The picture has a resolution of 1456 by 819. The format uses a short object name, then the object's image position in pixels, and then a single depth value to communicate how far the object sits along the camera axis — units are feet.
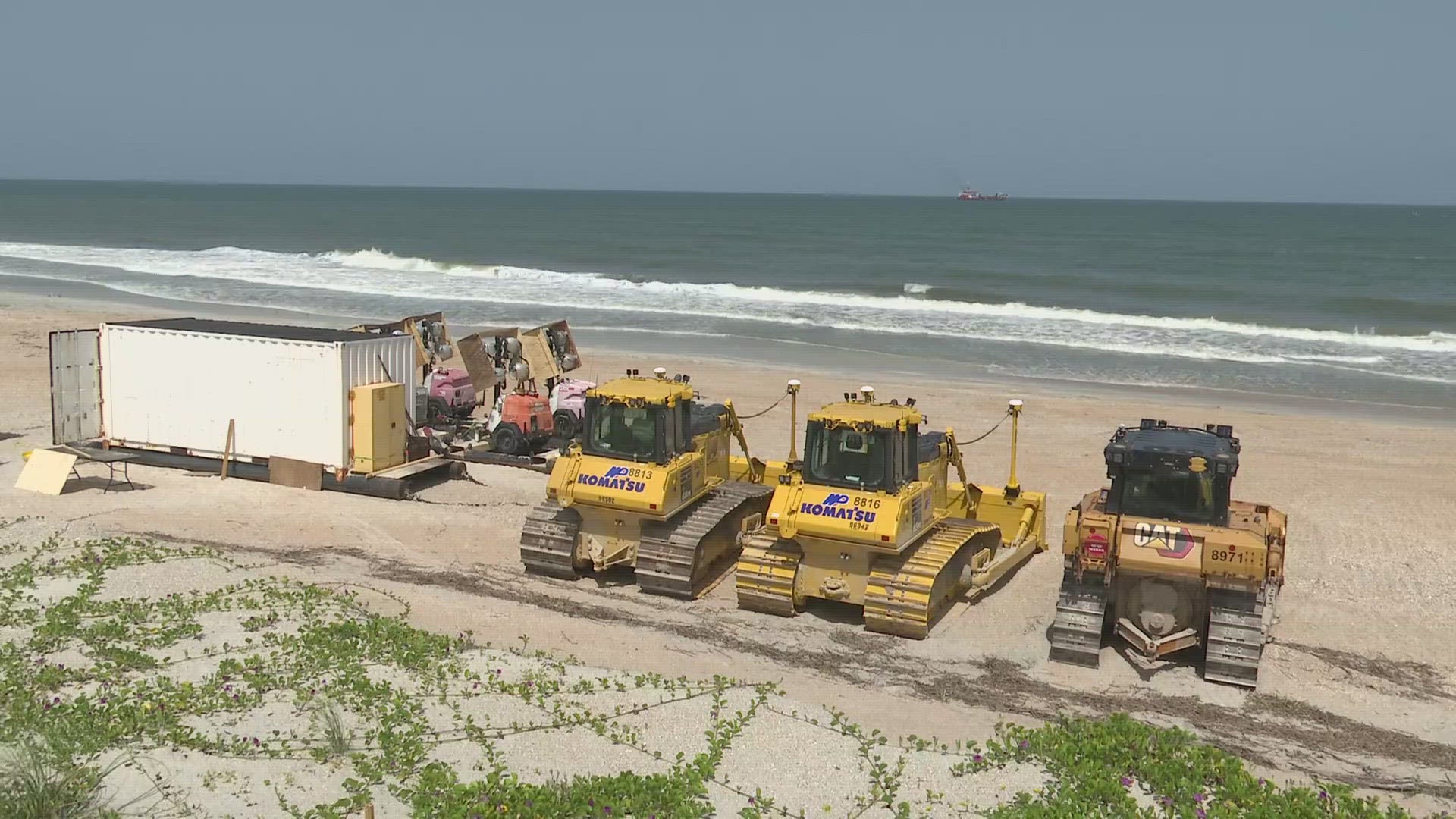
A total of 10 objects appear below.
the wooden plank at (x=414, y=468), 59.47
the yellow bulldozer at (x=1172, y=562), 37.65
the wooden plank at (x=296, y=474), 59.62
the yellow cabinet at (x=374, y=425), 59.11
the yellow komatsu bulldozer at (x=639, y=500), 44.45
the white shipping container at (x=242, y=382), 59.41
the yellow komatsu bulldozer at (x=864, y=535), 40.70
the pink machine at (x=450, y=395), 73.97
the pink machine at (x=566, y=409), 68.64
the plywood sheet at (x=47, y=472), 57.16
